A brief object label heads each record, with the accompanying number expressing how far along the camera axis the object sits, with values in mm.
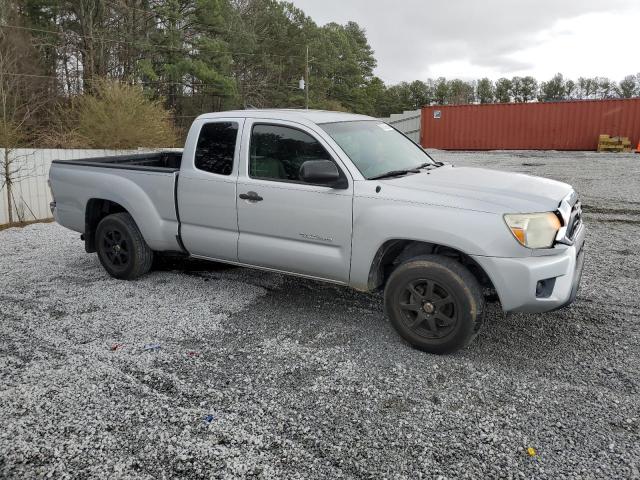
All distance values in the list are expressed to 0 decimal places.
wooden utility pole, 47381
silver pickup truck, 3525
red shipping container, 26578
